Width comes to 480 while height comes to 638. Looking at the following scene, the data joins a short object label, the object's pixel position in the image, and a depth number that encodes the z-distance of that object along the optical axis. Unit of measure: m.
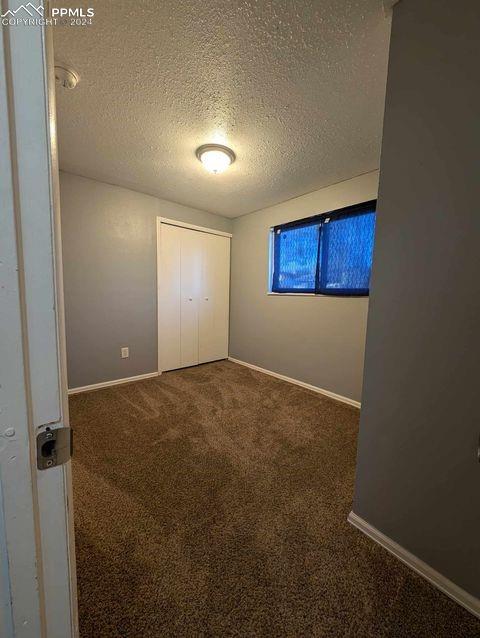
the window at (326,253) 2.45
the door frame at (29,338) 0.33
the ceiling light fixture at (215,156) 2.02
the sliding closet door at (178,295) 3.25
